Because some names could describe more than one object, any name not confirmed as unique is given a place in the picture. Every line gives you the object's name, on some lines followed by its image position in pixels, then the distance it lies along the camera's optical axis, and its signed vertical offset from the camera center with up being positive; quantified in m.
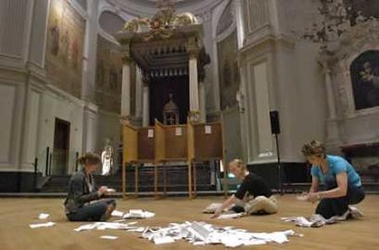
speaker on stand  7.56 +1.17
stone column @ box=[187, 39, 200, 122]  12.96 +4.11
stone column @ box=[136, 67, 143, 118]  17.30 +4.48
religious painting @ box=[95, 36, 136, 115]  16.58 +5.18
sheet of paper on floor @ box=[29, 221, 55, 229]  3.23 -0.44
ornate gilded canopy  13.33 +5.68
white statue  13.91 +0.83
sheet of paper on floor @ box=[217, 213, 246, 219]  3.74 -0.46
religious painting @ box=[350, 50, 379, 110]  8.30 +2.37
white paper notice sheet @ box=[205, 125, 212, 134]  7.11 +1.01
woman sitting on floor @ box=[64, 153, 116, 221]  3.52 -0.20
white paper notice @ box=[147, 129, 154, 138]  7.16 +0.96
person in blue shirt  2.87 -0.10
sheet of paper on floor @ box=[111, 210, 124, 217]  4.09 -0.44
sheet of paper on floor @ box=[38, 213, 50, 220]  3.96 -0.44
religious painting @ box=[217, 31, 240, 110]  15.43 +5.04
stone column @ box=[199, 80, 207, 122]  15.18 +3.50
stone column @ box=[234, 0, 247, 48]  13.59 +6.48
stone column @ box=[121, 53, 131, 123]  13.21 +3.83
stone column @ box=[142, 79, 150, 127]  15.68 +3.45
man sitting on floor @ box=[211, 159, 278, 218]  3.91 -0.20
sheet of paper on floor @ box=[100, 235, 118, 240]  2.49 -0.44
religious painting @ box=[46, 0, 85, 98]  13.23 +5.69
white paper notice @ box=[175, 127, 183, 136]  7.25 +1.00
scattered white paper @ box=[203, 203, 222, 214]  4.21 -0.42
